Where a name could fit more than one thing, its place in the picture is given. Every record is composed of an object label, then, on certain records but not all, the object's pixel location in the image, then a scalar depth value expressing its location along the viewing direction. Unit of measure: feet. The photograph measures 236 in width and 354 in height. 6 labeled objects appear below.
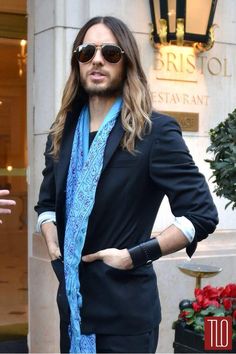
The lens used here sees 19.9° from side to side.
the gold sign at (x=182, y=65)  18.48
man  8.16
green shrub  13.11
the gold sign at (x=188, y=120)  18.83
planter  12.70
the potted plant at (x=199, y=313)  12.87
